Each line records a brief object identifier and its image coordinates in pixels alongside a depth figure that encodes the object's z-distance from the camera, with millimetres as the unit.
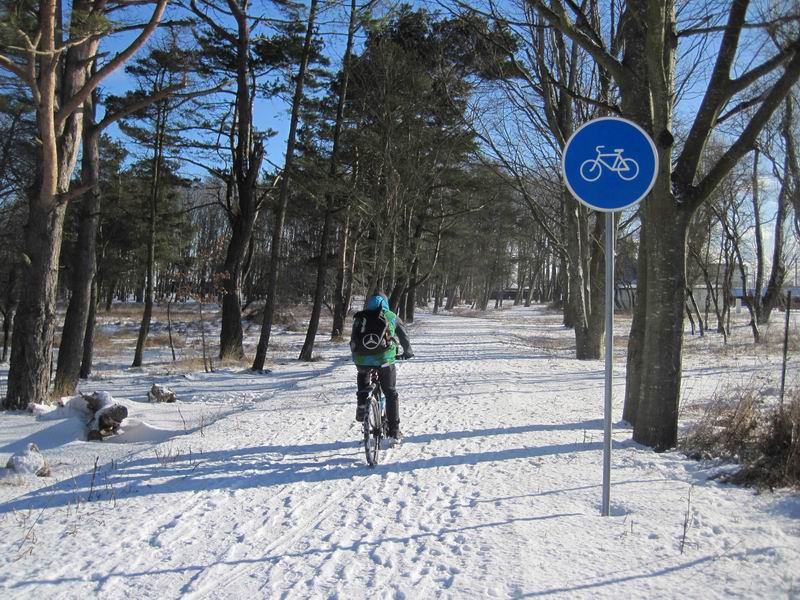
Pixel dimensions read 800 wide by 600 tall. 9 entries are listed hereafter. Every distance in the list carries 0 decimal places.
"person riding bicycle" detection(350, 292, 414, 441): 5863
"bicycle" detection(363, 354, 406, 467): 5570
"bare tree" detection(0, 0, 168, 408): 8734
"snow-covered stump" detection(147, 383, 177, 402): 9633
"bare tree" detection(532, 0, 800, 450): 5605
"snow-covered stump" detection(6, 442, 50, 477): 5379
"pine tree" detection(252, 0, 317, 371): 15727
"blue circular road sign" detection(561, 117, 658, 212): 3883
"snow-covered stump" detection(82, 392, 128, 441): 7145
